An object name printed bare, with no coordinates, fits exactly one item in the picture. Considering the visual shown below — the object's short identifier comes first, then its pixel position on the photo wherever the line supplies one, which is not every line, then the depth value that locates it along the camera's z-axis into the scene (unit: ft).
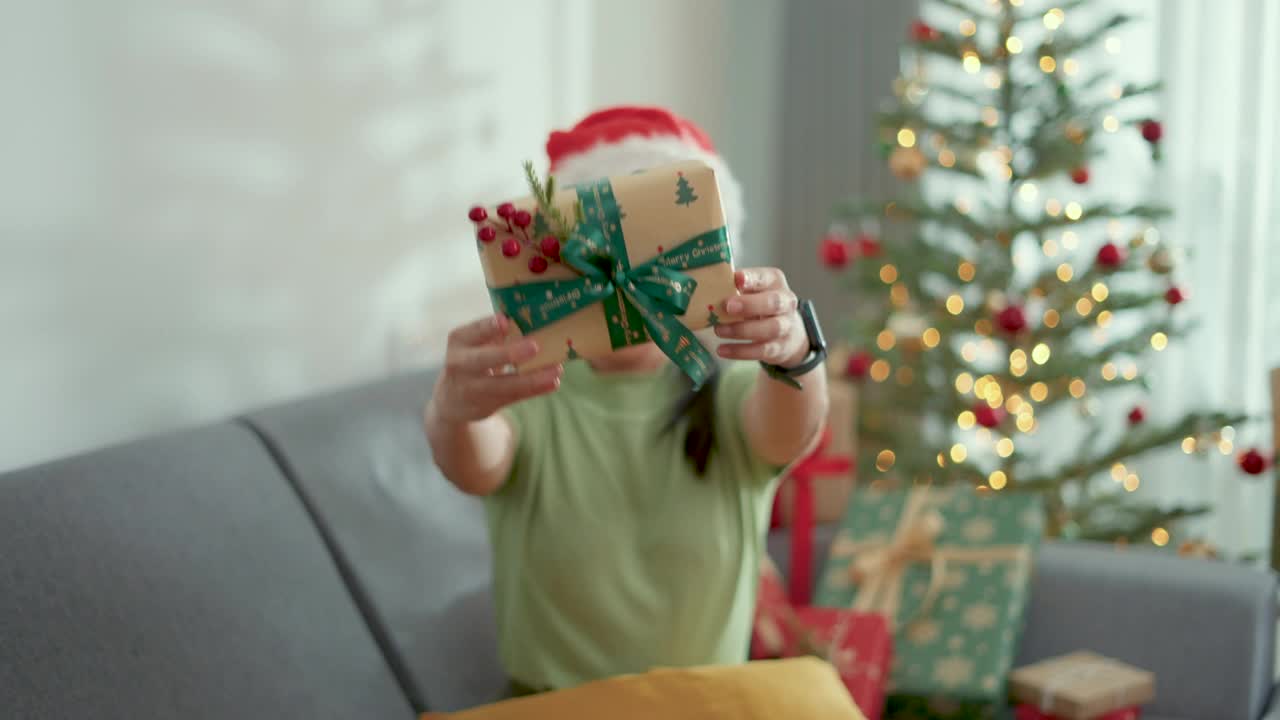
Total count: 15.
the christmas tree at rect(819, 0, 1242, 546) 8.57
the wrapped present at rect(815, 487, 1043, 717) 6.19
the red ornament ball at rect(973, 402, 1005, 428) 8.34
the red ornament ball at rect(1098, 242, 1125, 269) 8.35
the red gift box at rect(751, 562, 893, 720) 5.83
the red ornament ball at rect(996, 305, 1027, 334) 8.25
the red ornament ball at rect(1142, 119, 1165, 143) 8.17
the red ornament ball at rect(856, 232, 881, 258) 9.22
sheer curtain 9.82
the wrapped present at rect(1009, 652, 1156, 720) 5.56
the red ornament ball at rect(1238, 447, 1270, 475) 7.67
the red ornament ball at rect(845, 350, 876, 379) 8.98
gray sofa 3.49
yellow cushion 3.70
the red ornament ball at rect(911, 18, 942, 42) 8.95
